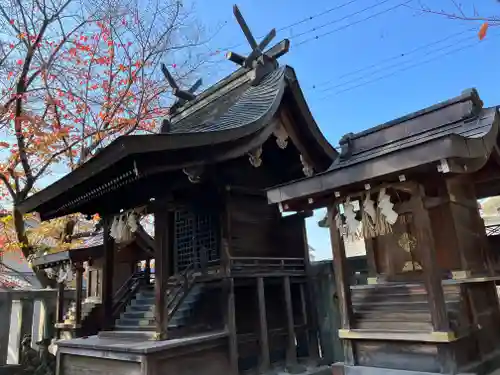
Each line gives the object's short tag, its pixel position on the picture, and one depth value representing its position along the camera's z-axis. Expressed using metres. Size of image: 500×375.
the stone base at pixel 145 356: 5.67
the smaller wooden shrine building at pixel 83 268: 10.48
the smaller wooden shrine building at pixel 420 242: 4.28
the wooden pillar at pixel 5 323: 10.20
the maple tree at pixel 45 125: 10.48
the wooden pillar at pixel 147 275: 9.39
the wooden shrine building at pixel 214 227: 6.03
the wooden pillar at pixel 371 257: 5.54
